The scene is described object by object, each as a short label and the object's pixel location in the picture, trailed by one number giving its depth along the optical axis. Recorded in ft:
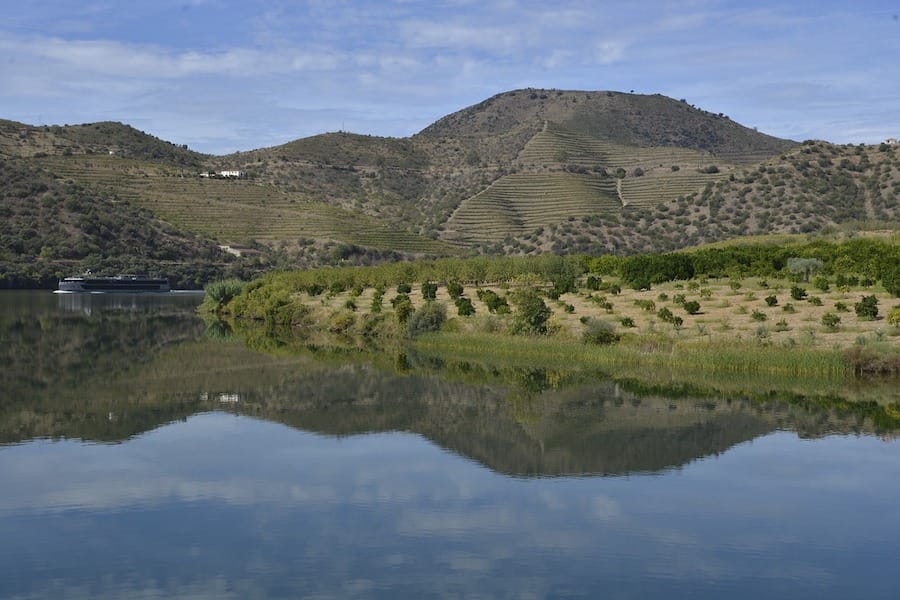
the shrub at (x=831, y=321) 136.87
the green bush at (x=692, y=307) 159.84
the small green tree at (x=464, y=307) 175.01
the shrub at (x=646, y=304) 166.69
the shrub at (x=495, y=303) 172.68
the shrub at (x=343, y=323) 194.90
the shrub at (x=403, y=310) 178.29
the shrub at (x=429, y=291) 206.82
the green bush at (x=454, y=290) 208.07
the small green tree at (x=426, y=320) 169.99
